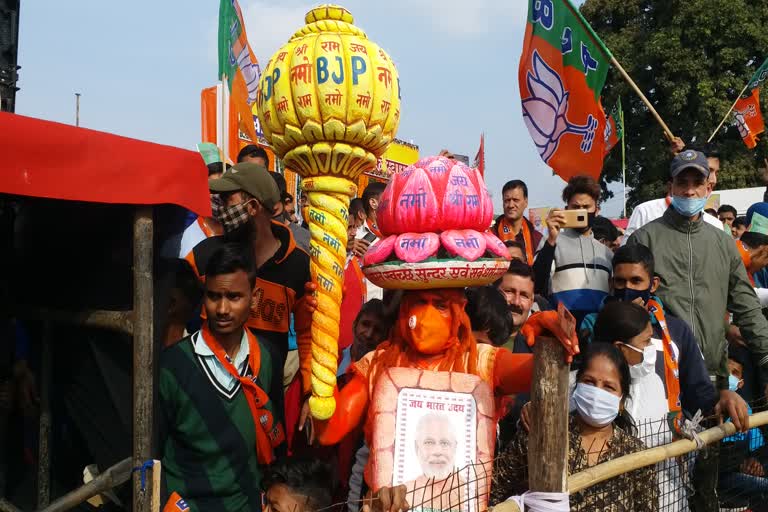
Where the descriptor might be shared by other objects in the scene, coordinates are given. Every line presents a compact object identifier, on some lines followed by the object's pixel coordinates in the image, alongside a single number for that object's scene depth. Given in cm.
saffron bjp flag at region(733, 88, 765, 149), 1125
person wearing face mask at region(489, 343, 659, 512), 291
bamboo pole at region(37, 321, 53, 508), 288
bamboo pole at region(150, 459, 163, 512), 232
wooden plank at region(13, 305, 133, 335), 245
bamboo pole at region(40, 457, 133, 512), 237
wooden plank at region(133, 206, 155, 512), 233
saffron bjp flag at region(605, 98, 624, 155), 932
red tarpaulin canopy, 207
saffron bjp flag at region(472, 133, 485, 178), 780
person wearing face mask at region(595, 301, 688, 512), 337
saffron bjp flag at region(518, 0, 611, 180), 551
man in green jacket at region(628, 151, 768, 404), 420
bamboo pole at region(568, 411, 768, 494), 256
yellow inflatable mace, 254
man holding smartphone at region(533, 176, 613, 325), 424
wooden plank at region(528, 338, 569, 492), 233
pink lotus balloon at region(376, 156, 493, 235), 275
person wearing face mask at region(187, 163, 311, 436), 347
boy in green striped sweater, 284
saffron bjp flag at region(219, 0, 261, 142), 724
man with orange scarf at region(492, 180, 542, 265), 642
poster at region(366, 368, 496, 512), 266
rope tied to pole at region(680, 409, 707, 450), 315
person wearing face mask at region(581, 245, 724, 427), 351
